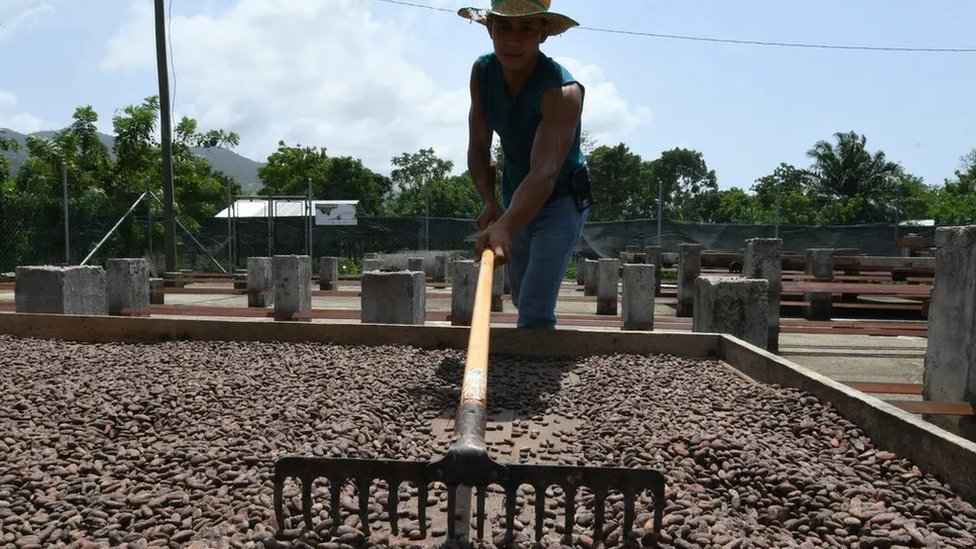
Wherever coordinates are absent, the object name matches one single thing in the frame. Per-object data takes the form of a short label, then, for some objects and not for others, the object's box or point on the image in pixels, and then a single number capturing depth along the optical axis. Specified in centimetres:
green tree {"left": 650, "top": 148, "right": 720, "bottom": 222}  6047
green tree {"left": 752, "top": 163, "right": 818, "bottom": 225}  3147
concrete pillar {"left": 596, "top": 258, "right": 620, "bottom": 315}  832
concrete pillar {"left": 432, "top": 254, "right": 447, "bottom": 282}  1344
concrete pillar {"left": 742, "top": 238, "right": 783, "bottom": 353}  685
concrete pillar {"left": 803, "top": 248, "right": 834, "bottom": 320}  852
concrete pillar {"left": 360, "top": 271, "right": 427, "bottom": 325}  519
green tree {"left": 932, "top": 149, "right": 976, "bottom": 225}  3019
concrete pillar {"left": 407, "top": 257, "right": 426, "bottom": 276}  1112
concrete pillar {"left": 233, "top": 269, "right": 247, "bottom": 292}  1115
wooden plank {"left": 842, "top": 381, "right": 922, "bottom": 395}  345
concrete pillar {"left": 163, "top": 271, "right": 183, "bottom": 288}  1070
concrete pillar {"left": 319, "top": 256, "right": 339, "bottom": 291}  1171
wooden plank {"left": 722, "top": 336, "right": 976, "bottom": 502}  192
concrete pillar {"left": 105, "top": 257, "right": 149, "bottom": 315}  673
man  326
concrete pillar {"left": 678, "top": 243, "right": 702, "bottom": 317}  856
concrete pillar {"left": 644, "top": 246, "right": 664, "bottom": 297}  1164
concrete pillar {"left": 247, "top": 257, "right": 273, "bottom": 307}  866
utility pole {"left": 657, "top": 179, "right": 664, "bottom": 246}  1366
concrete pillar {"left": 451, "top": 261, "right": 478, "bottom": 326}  643
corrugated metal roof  2598
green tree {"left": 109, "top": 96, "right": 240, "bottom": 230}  2142
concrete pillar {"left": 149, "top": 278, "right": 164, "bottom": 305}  902
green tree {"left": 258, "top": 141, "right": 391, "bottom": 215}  4328
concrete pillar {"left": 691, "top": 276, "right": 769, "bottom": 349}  446
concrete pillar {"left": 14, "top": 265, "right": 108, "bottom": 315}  550
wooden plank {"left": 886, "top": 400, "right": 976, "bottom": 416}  306
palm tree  3825
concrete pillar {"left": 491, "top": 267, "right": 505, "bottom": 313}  811
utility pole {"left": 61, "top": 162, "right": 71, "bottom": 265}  1183
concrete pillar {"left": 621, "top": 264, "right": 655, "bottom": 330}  629
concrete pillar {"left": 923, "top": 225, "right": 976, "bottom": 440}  343
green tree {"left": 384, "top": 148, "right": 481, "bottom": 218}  3439
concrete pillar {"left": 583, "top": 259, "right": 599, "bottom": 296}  1111
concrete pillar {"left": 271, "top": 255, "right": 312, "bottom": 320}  656
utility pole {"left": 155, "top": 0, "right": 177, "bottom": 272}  1269
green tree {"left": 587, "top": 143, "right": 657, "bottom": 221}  4662
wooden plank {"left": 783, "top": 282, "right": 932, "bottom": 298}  719
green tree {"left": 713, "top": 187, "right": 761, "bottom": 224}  3508
